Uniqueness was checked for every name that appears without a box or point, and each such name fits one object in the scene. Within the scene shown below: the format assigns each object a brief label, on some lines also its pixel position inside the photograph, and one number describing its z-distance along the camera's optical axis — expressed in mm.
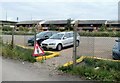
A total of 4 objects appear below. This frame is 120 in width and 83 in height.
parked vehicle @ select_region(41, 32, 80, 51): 18922
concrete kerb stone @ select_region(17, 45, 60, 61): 13038
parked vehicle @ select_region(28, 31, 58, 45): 22203
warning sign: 11969
